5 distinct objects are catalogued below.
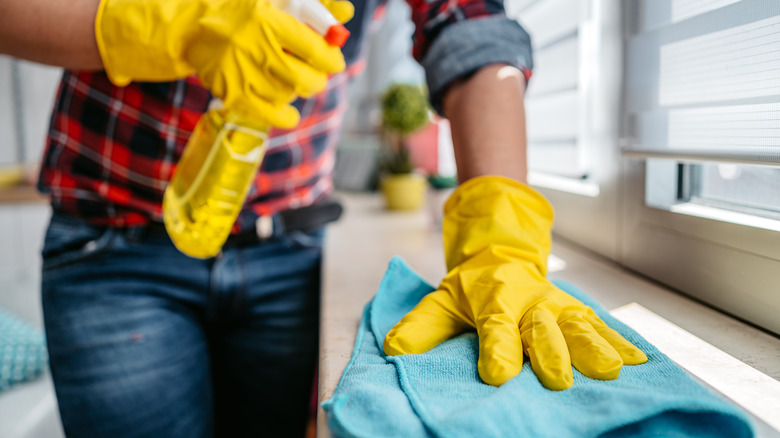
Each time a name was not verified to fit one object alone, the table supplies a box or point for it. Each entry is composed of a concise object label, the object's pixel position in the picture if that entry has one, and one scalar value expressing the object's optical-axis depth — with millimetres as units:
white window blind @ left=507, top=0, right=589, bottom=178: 1076
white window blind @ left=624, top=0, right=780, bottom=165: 580
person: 575
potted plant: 1897
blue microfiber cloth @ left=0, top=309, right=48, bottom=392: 1376
